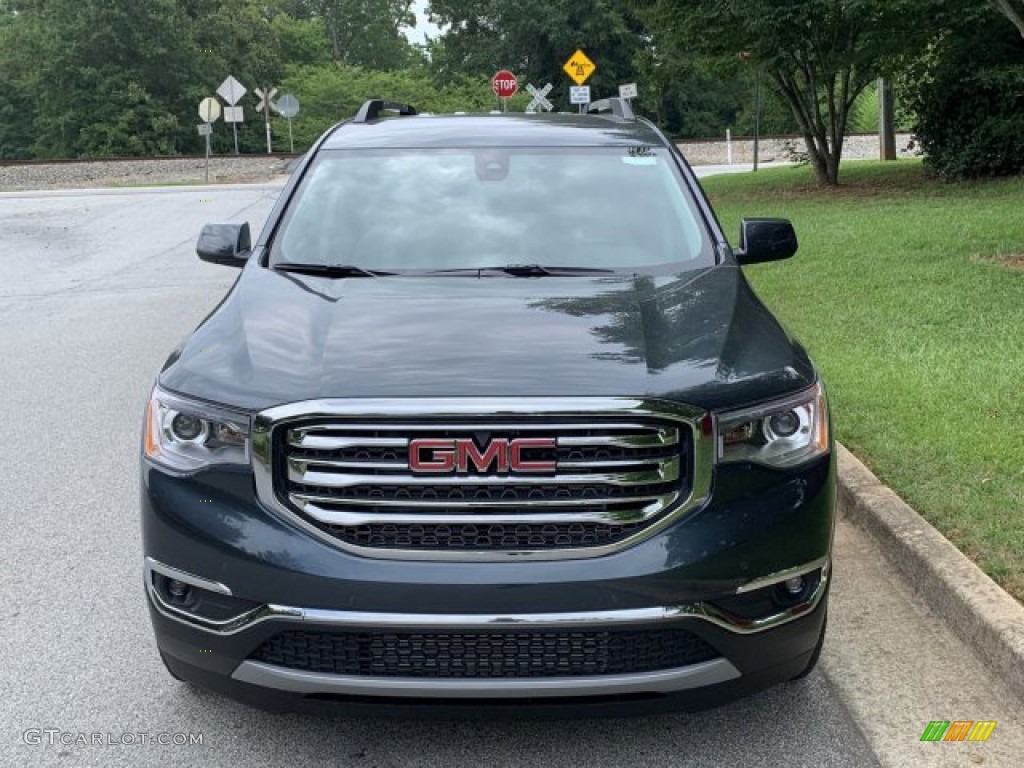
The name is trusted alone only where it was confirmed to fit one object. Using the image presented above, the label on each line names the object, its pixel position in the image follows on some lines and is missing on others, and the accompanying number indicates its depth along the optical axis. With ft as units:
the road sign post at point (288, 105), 128.32
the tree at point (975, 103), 57.67
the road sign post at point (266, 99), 164.86
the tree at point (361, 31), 291.99
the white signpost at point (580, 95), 92.22
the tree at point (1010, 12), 34.24
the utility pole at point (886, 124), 89.10
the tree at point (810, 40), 55.06
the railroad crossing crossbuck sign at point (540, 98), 102.34
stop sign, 106.32
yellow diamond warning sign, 96.84
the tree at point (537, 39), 198.39
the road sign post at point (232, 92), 111.96
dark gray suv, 8.98
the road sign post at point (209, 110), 115.75
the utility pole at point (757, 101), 80.09
